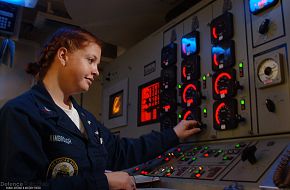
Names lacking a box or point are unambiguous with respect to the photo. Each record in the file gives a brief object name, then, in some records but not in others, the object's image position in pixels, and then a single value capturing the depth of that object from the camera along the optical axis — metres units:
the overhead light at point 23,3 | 3.03
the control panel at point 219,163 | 1.31
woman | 1.02
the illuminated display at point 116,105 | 2.99
